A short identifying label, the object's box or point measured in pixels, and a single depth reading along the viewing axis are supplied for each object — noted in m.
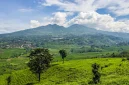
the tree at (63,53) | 95.76
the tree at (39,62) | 64.37
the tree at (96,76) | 45.73
